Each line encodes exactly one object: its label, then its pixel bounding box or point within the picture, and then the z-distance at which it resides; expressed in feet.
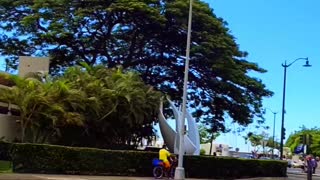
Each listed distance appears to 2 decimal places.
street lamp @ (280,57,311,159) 146.72
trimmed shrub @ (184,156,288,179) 109.09
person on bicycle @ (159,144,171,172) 96.53
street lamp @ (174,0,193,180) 90.74
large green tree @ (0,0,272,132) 134.92
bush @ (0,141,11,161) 104.01
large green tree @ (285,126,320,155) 382.83
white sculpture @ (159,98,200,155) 124.77
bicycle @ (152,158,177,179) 96.17
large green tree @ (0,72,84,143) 101.40
